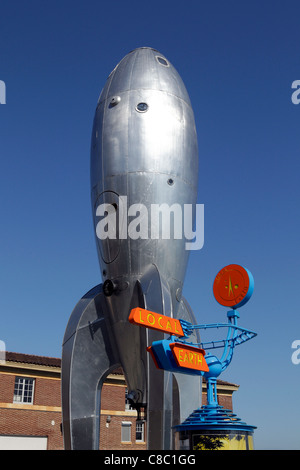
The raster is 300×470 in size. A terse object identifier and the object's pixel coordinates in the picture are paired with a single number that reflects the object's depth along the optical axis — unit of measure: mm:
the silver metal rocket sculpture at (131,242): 18219
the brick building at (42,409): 37281
